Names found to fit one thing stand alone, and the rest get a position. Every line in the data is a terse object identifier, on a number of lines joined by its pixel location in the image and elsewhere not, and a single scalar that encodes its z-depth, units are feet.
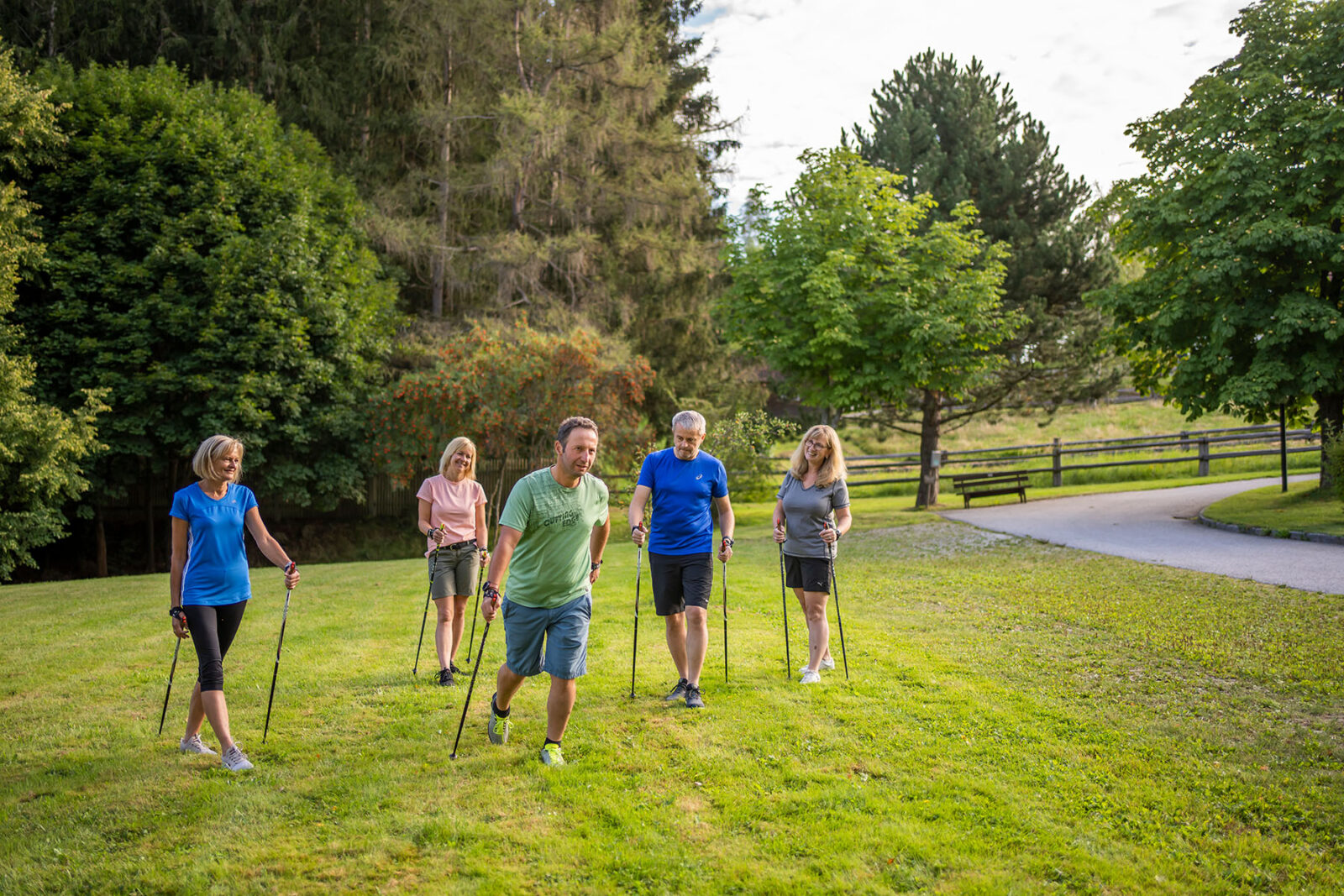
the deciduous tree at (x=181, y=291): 56.59
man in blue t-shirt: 19.88
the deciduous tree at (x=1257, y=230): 51.57
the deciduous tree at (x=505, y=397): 60.44
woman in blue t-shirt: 16.40
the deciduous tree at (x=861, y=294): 63.52
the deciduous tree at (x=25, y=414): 46.91
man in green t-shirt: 15.92
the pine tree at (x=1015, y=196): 87.30
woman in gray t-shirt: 21.93
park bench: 70.59
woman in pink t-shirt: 22.39
